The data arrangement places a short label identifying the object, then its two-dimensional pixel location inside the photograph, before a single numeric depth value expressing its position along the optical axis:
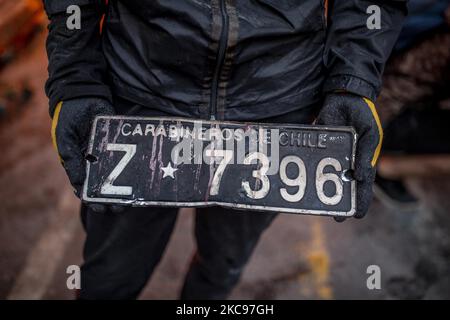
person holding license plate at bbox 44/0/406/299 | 1.19
